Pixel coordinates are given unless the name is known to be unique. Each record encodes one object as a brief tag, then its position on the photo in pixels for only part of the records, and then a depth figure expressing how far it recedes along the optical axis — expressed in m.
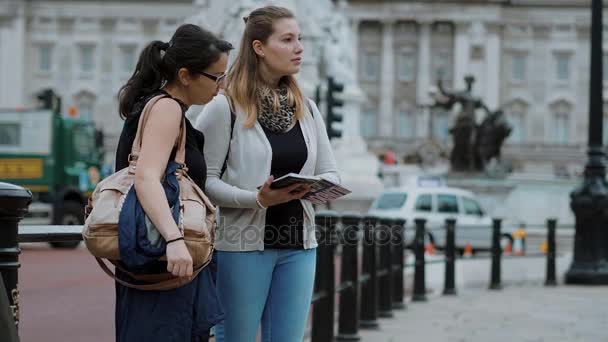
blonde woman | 4.56
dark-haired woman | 3.86
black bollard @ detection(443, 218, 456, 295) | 14.31
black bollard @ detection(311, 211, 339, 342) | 7.84
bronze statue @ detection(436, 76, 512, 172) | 33.66
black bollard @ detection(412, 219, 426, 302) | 13.21
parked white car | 23.98
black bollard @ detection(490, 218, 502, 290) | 15.20
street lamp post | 15.12
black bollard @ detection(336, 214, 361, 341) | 9.10
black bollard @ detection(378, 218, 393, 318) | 11.20
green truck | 24.33
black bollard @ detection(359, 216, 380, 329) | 10.09
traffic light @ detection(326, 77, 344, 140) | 17.38
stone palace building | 86.31
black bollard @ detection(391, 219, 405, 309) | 12.09
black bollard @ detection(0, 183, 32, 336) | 3.98
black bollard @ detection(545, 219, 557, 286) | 15.63
